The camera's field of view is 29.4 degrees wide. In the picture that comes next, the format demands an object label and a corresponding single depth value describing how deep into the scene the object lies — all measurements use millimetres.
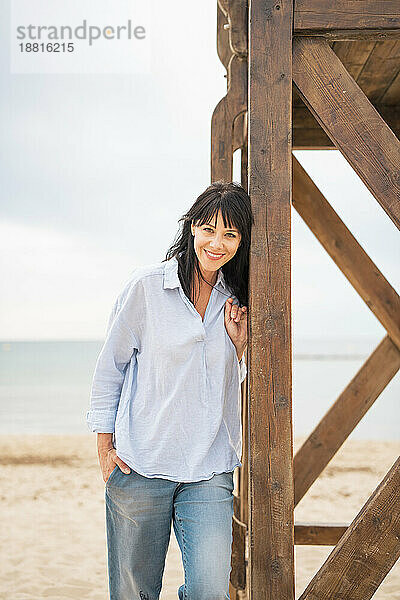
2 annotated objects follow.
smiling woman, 2625
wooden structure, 2576
